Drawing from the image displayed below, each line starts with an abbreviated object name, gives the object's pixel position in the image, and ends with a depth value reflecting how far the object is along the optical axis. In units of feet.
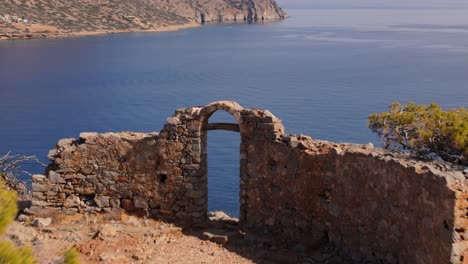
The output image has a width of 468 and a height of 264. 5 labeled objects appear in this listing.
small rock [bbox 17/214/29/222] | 49.03
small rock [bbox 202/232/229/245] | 45.87
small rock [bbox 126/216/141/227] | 48.68
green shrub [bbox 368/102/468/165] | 40.27
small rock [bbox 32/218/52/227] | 47.96
